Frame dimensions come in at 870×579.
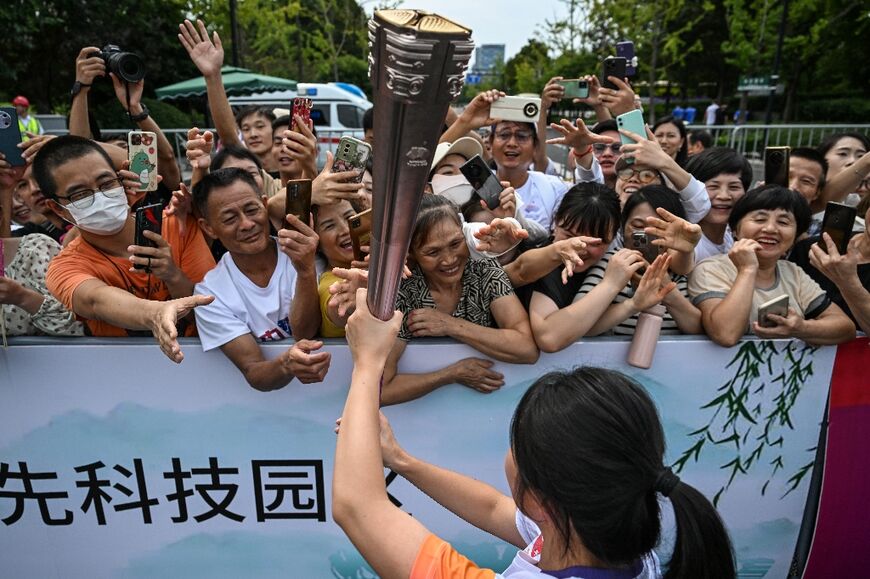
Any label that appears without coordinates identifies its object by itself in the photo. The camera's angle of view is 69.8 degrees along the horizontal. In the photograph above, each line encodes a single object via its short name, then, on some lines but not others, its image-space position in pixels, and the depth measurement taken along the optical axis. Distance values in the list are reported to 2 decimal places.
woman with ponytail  1.12
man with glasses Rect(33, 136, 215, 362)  2.18
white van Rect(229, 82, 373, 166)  13.86
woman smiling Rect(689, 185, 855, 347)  2.30
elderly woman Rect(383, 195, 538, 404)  2.24
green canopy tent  14.24
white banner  2.30
